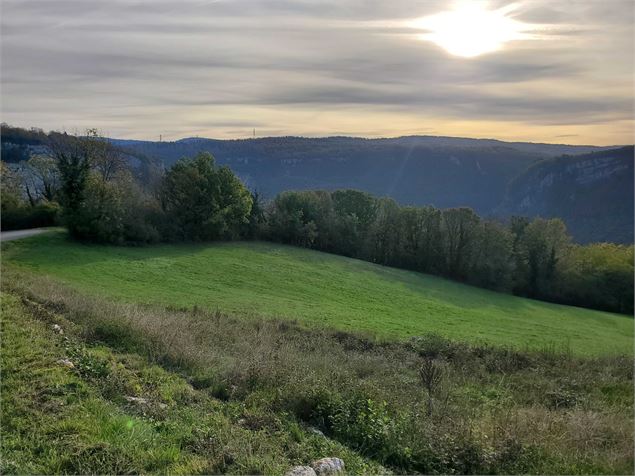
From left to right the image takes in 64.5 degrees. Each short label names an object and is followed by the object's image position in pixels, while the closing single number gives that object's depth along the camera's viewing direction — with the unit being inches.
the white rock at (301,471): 227.6
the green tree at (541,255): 2143.2
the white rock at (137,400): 297.9
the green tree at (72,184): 1414.9
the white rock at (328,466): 234.8
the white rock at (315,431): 290.8
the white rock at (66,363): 327.9
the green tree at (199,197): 1784.0
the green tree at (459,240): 2129.7
